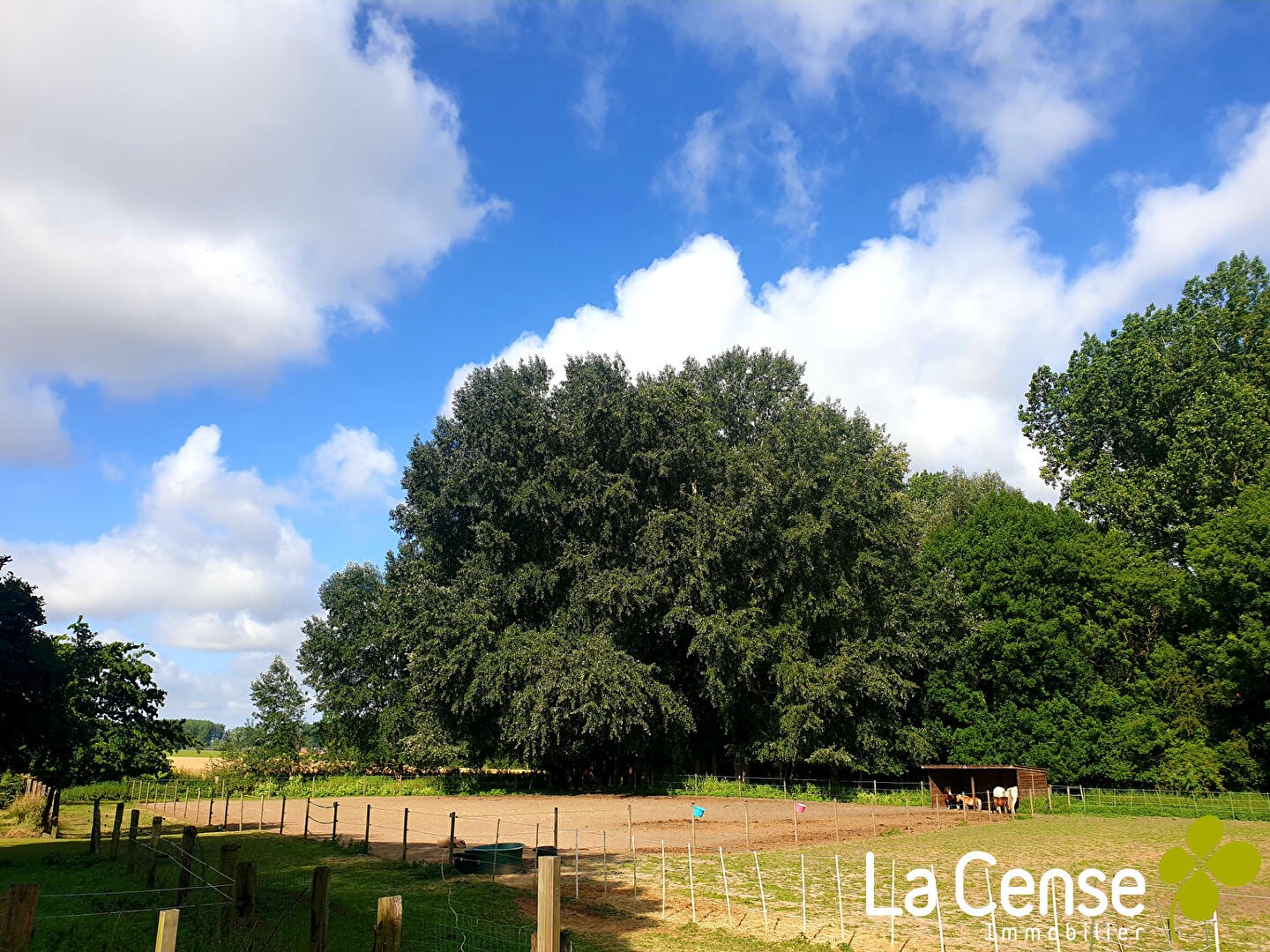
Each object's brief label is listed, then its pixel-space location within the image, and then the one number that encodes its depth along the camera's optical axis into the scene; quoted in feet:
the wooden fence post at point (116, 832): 57.59
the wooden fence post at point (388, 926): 18.75
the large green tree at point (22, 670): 59.77
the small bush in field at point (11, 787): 91.91
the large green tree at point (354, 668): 163.73
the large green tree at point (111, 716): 84.28
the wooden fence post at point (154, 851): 47.21
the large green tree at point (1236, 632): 110.32
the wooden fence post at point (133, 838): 51.97
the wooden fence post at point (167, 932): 16.39
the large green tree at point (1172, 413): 129.08
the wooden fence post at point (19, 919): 17.57
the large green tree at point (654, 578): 117.50
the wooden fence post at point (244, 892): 33.94
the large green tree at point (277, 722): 164.45
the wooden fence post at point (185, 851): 41.70
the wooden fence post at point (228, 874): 35.19
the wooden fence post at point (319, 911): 25.62
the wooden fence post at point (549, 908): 17.33
